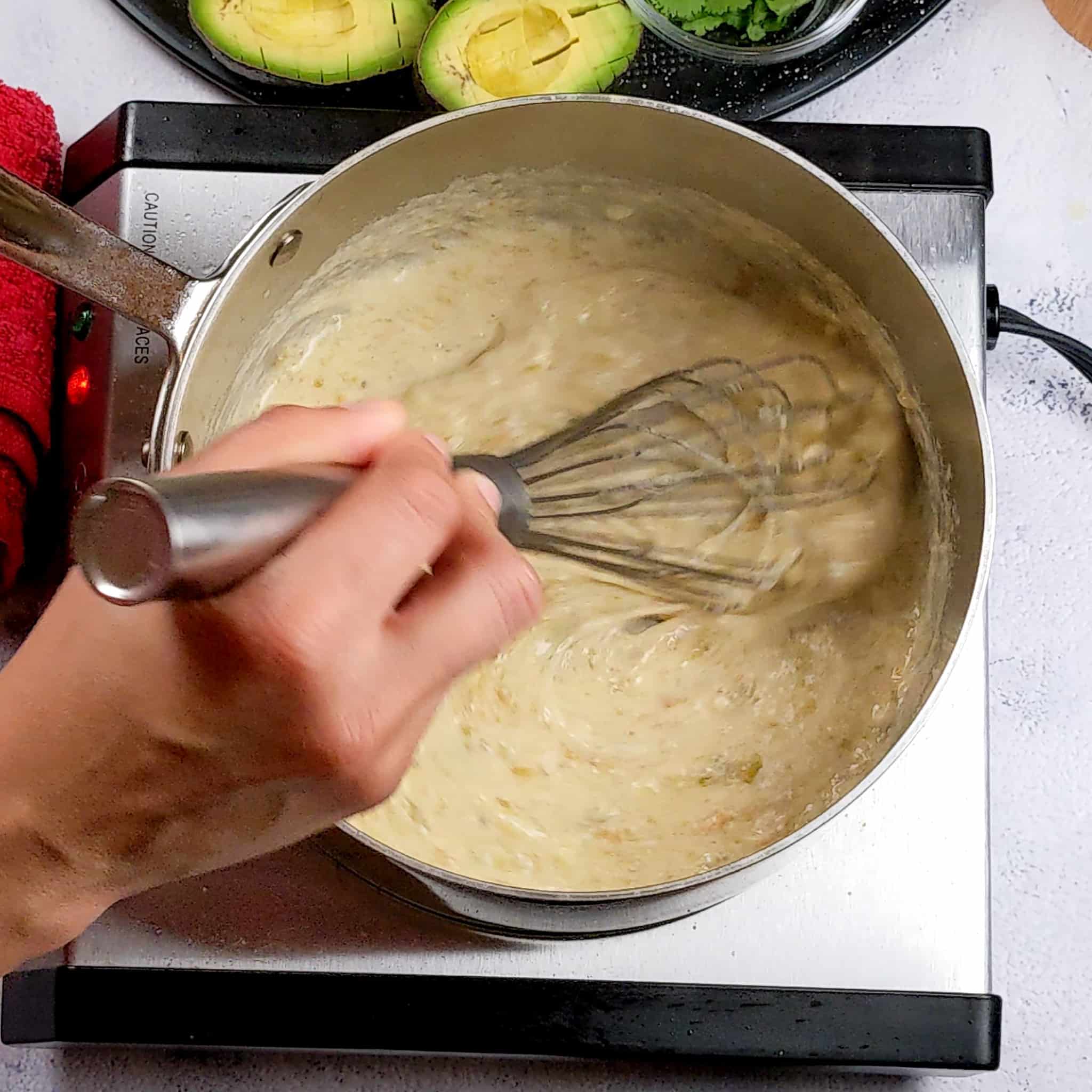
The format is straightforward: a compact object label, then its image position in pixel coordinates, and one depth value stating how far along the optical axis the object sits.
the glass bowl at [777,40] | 0.71
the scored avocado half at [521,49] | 0.67
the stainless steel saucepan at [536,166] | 0.48
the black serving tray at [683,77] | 0.71
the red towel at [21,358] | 0.62
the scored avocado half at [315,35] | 0.68
